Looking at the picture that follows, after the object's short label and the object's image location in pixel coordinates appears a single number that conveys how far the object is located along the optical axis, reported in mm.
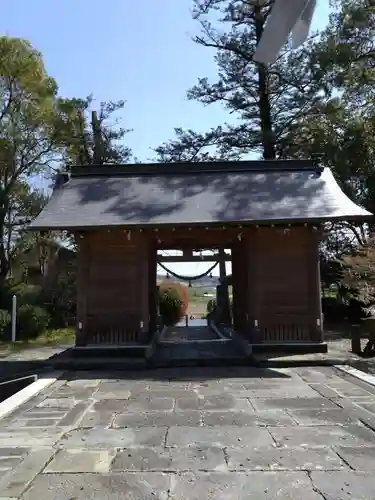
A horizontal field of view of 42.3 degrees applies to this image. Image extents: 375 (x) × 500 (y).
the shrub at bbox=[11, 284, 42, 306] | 15875
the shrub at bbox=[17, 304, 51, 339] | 14672
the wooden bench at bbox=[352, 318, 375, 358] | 9188
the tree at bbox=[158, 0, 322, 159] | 17688
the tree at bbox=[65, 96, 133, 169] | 19219
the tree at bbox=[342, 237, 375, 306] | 9375
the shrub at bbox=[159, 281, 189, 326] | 19108
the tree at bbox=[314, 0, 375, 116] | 14742
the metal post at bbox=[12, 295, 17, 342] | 13177
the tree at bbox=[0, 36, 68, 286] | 16219
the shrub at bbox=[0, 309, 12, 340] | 14234
